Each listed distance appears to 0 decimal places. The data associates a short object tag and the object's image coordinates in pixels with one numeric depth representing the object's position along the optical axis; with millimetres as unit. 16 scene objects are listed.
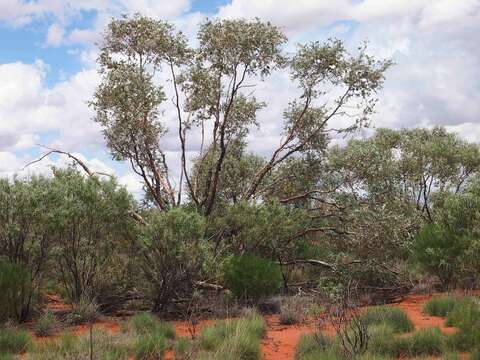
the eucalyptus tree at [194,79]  17234
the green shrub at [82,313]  12773
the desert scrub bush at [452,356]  8992
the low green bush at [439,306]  13801
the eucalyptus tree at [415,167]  19906
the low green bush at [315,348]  8875
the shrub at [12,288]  12109
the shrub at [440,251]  17328
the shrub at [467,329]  9867
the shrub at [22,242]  12328
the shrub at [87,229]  13352
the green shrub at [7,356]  8947
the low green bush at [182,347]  9403
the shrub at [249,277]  15188
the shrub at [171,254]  13695
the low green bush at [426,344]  10000
